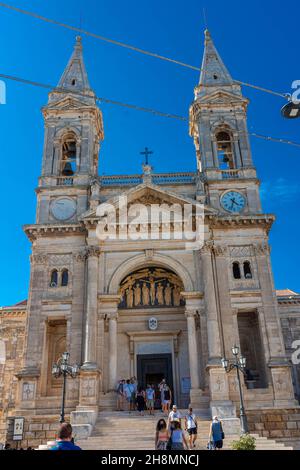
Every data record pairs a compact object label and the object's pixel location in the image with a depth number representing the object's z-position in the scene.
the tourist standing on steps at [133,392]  22.69
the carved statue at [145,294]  27.28
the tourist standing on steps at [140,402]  22.06
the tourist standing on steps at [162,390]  22.11
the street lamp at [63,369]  19.58
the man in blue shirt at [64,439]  5.74
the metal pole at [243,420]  18.66
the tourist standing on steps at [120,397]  22.75
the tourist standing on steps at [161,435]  10.68
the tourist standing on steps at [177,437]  10.45
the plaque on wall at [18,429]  21.25
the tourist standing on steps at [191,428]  15.86
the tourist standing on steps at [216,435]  14.59
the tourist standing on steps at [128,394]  22.61
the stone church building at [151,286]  23.12
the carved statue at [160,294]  27.27
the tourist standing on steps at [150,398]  21.97
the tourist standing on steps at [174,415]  14.83
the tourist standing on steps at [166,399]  21.72
